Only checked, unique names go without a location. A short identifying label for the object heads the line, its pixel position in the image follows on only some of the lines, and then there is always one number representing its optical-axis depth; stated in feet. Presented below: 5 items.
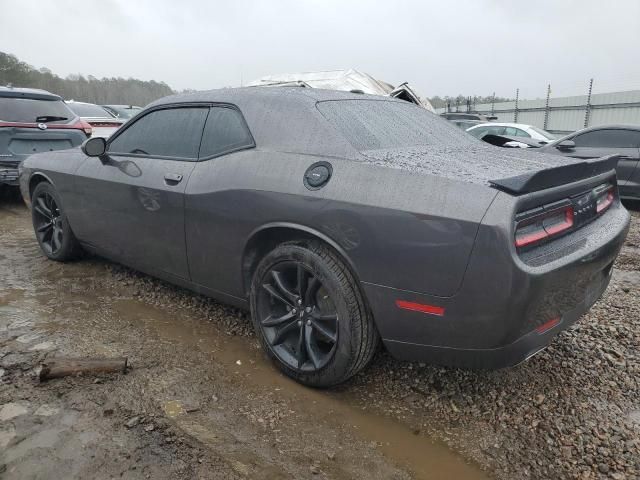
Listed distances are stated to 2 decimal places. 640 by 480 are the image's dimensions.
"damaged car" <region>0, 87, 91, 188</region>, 19.95
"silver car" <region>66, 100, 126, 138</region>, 31.29
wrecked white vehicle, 29.89
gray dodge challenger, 6.20
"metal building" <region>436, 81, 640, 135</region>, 51.60
